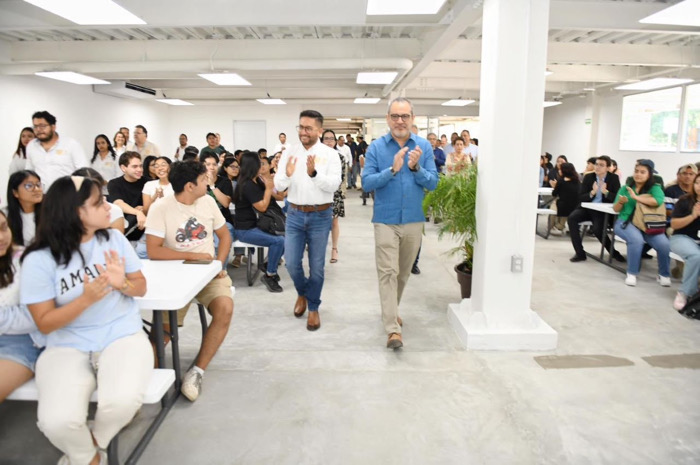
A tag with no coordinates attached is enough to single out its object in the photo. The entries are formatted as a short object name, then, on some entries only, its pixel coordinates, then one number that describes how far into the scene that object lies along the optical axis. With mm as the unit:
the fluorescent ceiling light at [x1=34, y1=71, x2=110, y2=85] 8156
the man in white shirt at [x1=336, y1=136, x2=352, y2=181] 11214
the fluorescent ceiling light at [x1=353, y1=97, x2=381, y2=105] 13259
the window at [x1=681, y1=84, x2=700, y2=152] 9375
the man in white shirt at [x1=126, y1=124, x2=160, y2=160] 6968
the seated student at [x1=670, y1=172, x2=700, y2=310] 4156
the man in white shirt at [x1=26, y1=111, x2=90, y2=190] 4812
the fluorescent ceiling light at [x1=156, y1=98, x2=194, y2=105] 12945
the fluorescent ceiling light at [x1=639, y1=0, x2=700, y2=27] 4262
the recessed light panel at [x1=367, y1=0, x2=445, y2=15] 4477
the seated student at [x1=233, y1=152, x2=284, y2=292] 4504
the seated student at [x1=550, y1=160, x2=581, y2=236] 6695
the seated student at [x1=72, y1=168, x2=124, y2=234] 2843
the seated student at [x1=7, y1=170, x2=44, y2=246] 2578
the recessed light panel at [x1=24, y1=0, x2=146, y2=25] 4387
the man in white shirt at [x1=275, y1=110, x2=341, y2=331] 3463
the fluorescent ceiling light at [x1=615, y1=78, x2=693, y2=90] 9531
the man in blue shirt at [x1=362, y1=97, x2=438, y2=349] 3182
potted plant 3572
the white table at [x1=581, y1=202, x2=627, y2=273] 5431
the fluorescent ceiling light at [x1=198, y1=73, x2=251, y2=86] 8688
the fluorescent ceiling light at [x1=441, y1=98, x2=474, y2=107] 14442
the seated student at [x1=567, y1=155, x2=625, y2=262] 5922
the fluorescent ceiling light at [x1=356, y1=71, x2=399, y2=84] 8297
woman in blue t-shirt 1807
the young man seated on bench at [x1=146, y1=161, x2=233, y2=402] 2732
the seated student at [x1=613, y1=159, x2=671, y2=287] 4867
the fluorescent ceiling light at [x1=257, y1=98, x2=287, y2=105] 13688
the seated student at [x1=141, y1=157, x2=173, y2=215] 4066
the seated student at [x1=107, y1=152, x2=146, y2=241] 4027
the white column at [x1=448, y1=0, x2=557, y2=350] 3107
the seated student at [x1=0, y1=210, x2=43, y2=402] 1917
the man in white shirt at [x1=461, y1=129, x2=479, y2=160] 8232
